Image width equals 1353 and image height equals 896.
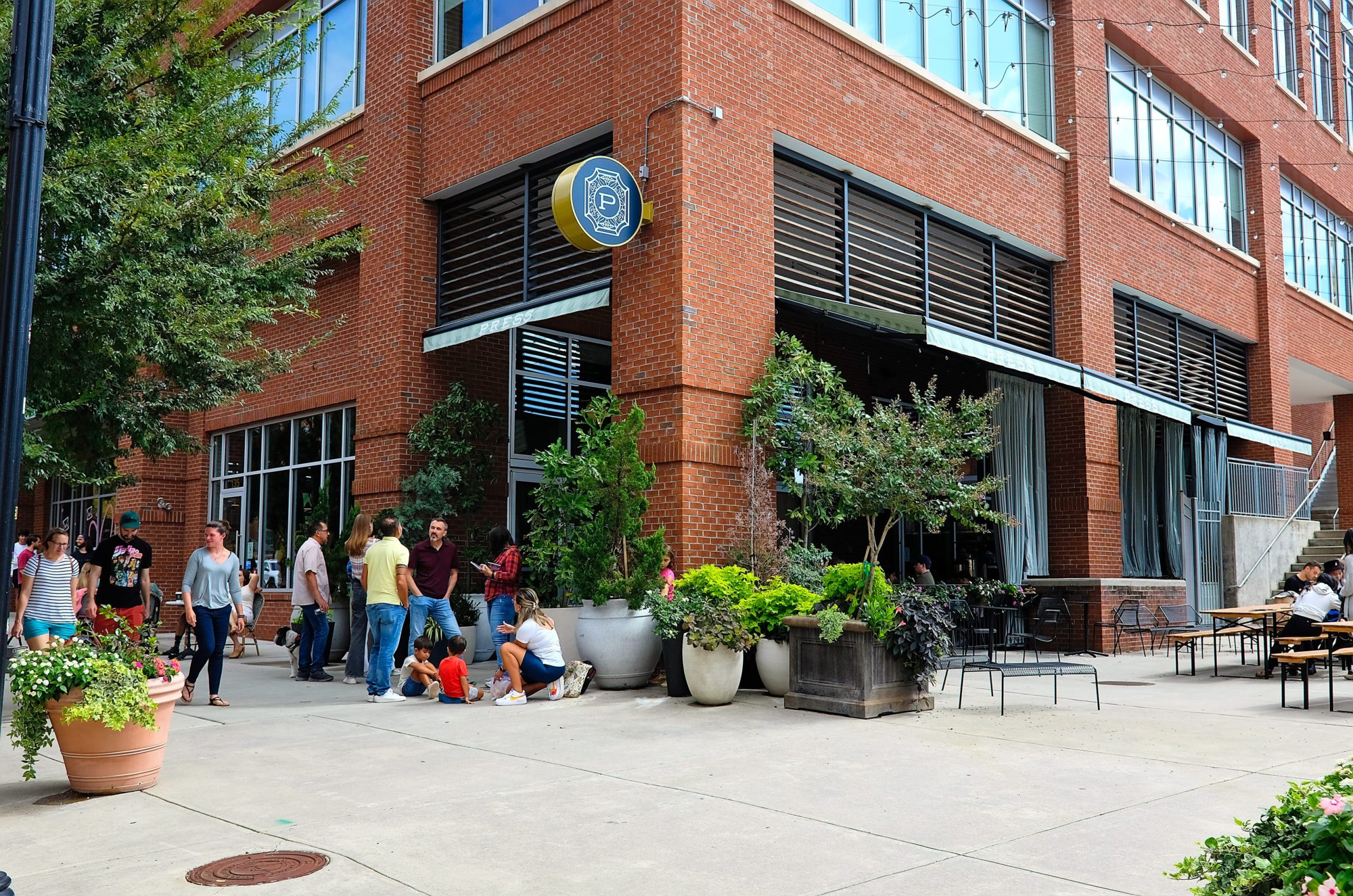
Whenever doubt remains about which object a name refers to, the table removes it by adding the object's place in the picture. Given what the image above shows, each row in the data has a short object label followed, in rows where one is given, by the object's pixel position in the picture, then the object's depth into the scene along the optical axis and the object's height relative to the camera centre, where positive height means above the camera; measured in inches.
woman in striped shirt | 380.5 -14.6
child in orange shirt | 414.0 -47.6
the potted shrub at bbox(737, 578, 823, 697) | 410.6 -24.8
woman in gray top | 405.1 -18.3
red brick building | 477.1 +164.0
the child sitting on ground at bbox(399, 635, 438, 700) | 429.7 -47.1
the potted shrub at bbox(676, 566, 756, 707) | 395.5 -32.7
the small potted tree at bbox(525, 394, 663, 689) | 431.2 -1.4
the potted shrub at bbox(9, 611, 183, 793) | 249.6 -36.8
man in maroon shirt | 462.0 -12.6
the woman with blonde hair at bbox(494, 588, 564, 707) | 409.1 -37.3
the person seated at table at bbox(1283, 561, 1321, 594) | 521.7 -13.2
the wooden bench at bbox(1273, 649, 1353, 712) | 393.4 -36.4
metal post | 157.9 +48.0
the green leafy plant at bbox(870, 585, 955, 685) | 376.2 -27.1
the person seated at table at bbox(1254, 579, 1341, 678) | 496.7 -24.2
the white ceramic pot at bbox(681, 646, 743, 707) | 396.2 -43.1
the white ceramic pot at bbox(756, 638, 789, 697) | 417.4 -41.9
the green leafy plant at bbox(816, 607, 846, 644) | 376.2 -24.5
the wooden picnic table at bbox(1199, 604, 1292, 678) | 508.1 -27.5
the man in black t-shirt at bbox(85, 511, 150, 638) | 441.7 -10.1
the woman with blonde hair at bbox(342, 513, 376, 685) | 474.3 -22.1
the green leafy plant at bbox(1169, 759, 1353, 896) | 105.5 -29.9
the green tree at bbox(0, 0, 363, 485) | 383.6 +118.3
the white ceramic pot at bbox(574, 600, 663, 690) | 433.7 -34.4
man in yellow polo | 423.8 -19.5
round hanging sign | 448.1 +141.3
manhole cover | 187.2 -54.6
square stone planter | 371.9 -42.0
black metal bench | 382.0 -40.2
